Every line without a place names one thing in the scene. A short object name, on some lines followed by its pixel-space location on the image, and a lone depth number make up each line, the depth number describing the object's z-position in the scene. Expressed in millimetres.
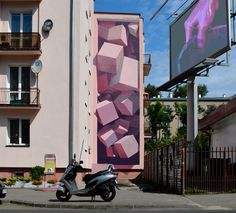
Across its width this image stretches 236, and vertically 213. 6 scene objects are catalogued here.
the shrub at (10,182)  28719
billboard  27078
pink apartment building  30953
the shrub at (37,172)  29744
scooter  18672
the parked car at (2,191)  18906
